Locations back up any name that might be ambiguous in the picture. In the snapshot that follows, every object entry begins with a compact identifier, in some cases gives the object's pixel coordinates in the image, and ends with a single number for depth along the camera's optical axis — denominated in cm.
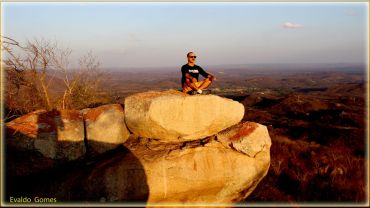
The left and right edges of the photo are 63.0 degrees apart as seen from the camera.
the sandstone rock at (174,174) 850
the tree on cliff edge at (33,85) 1351
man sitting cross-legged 1037
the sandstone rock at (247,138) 966
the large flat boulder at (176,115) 936
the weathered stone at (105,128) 940
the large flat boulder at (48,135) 873
